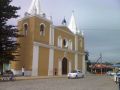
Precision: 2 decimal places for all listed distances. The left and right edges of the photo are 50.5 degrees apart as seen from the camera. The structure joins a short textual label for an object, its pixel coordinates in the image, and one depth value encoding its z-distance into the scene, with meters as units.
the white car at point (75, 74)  19.05
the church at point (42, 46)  21.22
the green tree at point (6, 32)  16.42
